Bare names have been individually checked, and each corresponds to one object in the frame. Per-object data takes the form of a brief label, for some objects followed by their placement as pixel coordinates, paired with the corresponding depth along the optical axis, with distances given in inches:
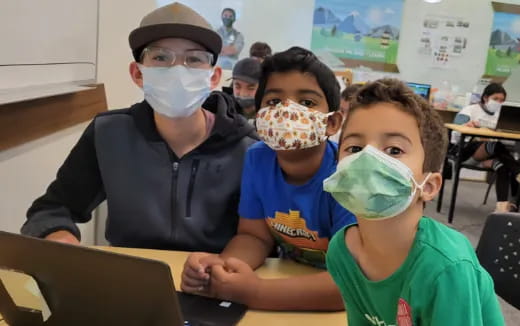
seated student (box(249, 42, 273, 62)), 169.6
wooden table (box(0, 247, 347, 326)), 39.7
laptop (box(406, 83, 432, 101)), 228.2
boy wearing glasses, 56.1
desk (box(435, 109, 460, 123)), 253.9
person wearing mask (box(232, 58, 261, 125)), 126.6
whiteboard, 65.3
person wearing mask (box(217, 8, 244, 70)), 234.0
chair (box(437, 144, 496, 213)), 192.4
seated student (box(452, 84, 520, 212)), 189.9
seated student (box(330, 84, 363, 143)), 57.2
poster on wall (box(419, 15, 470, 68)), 252.4
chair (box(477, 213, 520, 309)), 49.1
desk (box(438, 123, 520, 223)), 181.2
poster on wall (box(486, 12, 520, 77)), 253.8
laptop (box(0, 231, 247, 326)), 27.4
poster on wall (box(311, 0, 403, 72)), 245.3
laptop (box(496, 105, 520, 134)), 186.9
